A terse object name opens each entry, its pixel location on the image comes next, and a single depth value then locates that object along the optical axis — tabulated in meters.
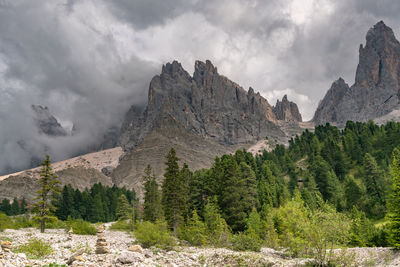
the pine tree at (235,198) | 49.59
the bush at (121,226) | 67.53
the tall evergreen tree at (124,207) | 69.81
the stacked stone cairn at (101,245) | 21.15
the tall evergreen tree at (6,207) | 115.25
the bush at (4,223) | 47.03
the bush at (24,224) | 54.88
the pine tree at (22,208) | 113.18
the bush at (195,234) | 39.97
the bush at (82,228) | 49.98
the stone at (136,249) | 22.53
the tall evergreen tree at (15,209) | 113.94
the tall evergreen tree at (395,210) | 26.56
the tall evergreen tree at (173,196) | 48.37
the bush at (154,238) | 32.53
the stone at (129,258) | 17.48
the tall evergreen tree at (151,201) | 62.34
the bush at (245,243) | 33.09
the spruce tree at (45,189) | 46.41
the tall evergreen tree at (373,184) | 60.70
